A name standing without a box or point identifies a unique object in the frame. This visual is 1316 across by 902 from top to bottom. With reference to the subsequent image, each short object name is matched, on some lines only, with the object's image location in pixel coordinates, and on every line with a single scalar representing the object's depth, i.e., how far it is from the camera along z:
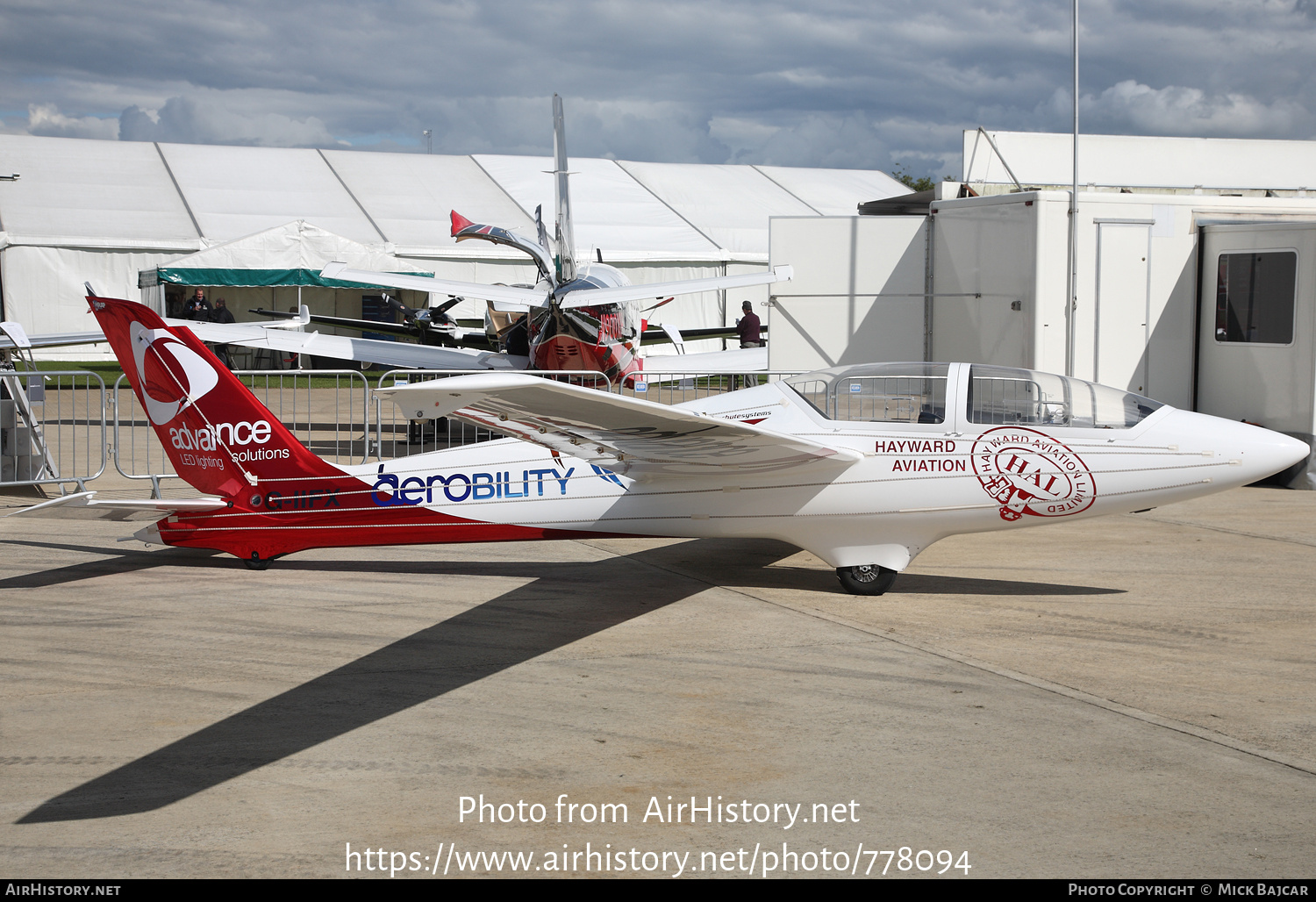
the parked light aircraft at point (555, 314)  14.44
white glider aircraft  6.68
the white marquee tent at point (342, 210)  27.62
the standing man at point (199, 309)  24.95
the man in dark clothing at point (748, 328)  22.02
